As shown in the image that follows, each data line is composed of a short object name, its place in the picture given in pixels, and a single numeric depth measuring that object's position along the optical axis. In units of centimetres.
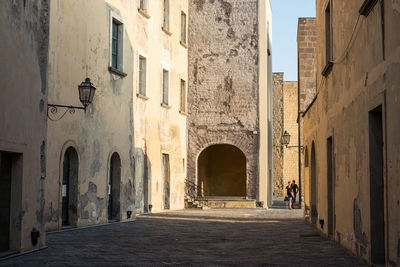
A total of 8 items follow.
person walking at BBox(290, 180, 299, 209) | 2893
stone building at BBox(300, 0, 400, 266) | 698
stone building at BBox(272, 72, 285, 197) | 4494
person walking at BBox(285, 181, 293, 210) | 2920
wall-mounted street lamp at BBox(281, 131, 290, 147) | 2763
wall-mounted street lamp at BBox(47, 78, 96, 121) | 1368
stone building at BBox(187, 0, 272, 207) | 2931
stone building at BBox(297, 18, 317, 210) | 2559
